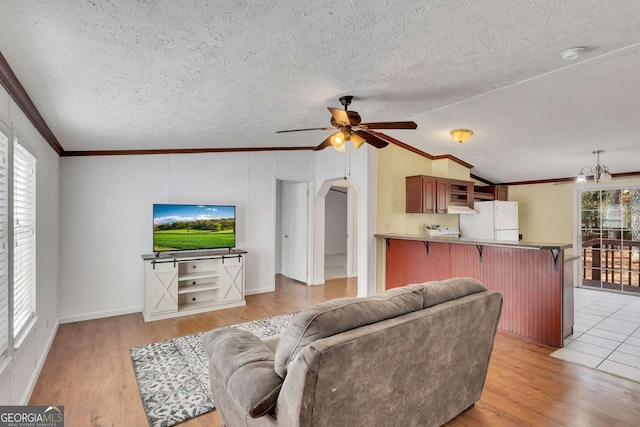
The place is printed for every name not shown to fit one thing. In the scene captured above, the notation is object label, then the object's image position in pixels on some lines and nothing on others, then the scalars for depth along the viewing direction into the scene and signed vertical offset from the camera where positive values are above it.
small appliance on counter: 5.78 -0.29
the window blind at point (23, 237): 2.26 -0.16
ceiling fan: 2.92 +0.85
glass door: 5.77 -0.43
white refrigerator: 5.96 -0.12
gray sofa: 1.37 -0.74
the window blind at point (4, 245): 1.90 -0.18
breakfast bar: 3.44 -0.71
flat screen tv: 4.40 -0.17
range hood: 5.75 +0.10
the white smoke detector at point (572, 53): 2.33 +1.19
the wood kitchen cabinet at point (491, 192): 6.71 +0.51
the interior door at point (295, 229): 6.25 -0.27
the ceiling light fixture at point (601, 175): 4.68 +0.59
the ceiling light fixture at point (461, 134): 4.38 +1.10
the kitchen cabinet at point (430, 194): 5.36 +0.38
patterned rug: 2.25 -1.34
